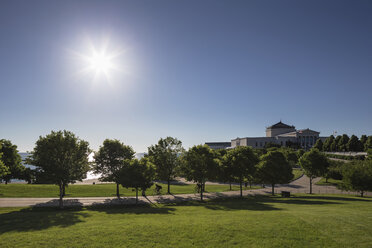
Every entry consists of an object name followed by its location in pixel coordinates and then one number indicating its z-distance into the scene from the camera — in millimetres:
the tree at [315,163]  44406
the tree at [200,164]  33281
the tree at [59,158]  25156
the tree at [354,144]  101962
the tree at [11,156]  40469
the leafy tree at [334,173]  59781
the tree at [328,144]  118438
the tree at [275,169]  37594
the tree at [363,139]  100838
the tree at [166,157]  43406
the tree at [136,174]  28234
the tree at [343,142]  108306
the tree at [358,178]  36969
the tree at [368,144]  86375
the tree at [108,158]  36406
